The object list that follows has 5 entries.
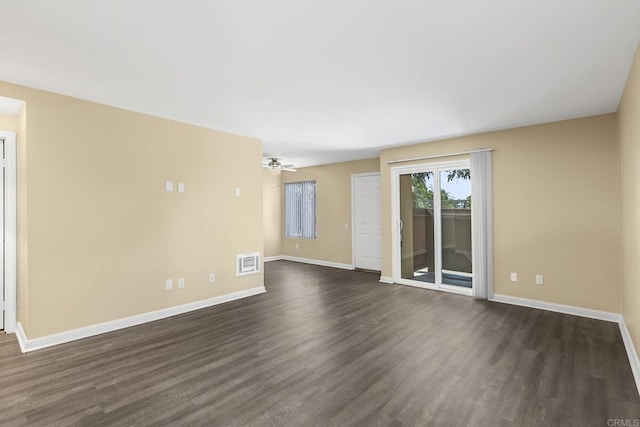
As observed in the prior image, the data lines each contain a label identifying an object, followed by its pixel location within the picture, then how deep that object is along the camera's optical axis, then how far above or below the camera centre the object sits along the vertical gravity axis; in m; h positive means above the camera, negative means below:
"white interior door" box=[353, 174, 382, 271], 7.01 -0.20
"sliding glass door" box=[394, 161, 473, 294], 5.14 -0.26
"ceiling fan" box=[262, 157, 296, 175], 6.46 +1.01
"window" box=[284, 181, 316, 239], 8.29 +0.12
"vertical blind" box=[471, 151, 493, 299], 4.73 -0.18
